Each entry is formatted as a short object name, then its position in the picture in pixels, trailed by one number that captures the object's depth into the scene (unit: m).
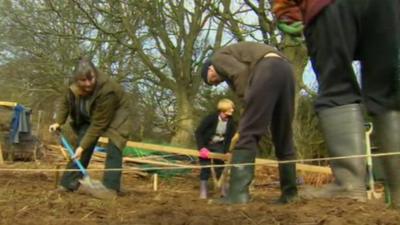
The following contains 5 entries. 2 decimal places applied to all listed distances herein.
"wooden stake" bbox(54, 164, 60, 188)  7.80
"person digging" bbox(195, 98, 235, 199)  8.52
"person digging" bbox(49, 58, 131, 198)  6.40
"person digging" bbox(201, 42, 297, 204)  4.72
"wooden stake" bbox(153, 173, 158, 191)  9.79
